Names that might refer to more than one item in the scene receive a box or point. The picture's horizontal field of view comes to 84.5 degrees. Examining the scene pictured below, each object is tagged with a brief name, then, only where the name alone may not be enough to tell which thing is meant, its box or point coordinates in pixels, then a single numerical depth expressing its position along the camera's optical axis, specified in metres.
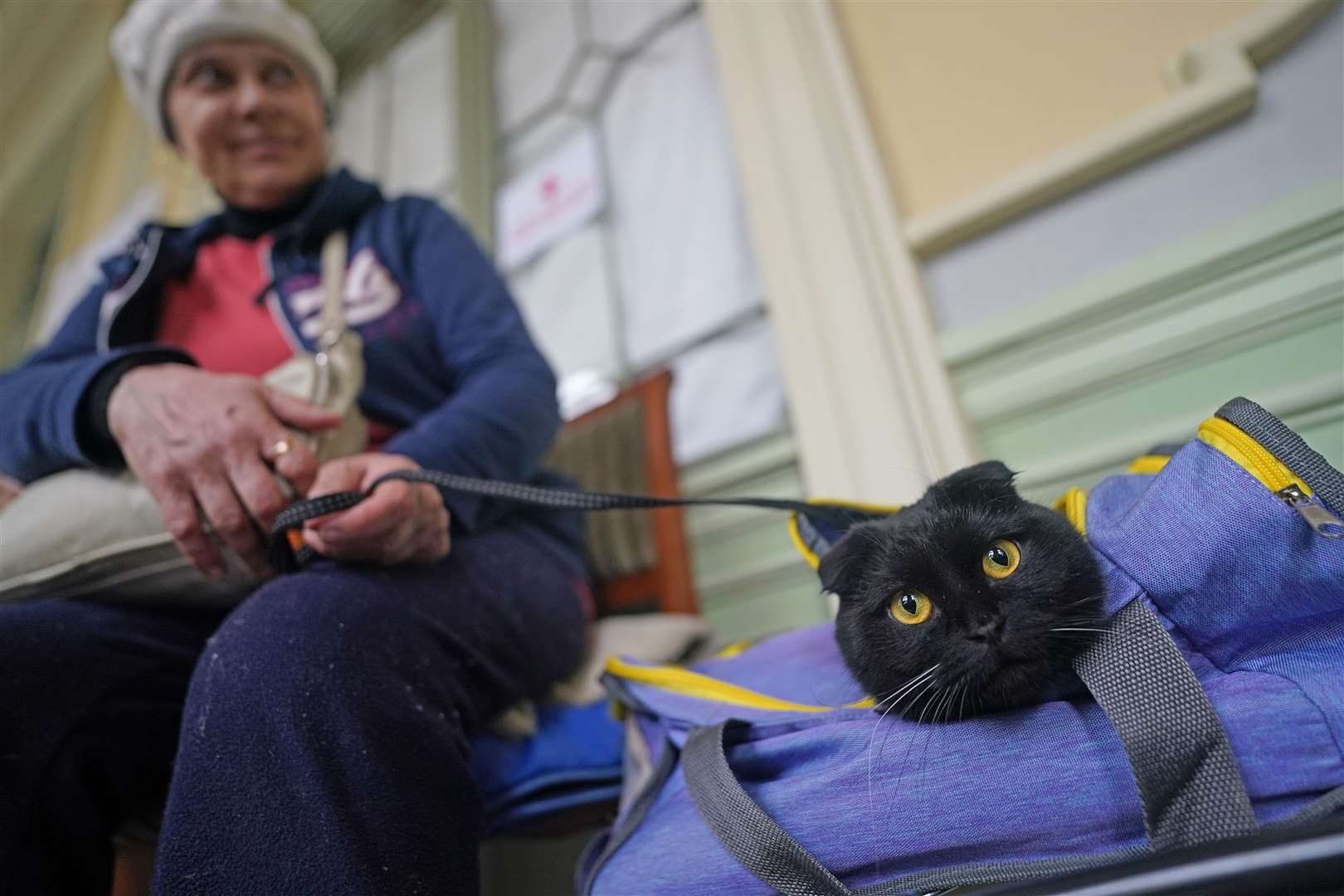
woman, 0.38
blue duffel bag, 0.28
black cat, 0.33
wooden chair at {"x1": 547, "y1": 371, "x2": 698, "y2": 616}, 0.88
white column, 0.76
